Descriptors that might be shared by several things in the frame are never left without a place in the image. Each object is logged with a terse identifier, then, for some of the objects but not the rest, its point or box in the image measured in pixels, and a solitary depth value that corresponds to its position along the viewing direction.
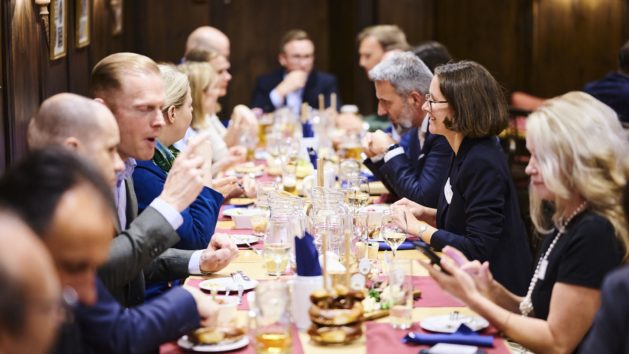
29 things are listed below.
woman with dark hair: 3.85
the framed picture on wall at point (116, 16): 8.53
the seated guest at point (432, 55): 6.17
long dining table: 2.69
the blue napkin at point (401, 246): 3.96
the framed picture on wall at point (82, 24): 6.33
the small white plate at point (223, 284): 3.30
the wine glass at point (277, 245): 3.34
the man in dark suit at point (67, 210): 2.00
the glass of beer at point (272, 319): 2.61
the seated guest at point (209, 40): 8.34
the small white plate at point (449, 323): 2.83
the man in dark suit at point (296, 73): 9.12
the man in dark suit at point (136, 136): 3.40
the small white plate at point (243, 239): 4.14
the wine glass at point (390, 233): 3.68
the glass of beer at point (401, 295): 2.88
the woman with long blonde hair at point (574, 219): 2.72
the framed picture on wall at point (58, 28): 5.45
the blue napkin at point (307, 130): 7.36
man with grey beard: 4.77
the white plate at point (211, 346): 2.64
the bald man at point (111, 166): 2.80
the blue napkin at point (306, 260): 2.85
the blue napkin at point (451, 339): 2.71
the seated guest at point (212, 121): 5.79
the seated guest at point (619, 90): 6.62
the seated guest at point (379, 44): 8.47
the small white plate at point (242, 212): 4.49
